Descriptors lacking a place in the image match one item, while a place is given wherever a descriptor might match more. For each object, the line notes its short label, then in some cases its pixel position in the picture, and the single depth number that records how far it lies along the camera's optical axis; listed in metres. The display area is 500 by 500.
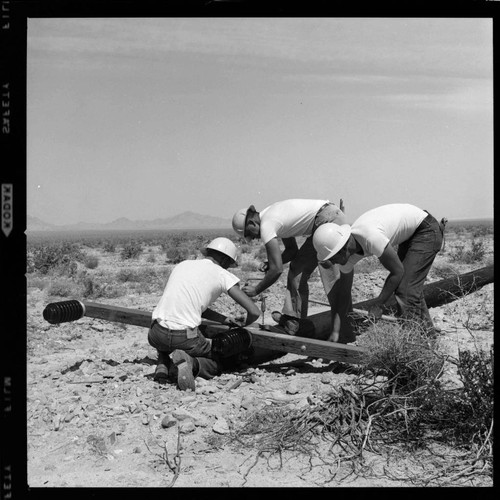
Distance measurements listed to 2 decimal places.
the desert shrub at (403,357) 4.83
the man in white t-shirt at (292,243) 6.70
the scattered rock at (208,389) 5.66
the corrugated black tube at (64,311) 6.25
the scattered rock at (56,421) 5.05
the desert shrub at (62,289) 12.89
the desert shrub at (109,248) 31.49
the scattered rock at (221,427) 4.81
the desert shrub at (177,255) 23.48
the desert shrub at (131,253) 26.65
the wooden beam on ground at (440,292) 9.42
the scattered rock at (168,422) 4.94
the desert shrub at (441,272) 13.47
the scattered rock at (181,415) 5.01
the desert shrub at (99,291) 13.05
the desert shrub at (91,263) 21.19
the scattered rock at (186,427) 4.83
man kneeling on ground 5.86
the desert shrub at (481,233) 34.13
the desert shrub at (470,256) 17.77
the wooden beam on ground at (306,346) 5.71
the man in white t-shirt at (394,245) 6.04
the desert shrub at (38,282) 14.62
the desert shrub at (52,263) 19.26
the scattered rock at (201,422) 4.94
